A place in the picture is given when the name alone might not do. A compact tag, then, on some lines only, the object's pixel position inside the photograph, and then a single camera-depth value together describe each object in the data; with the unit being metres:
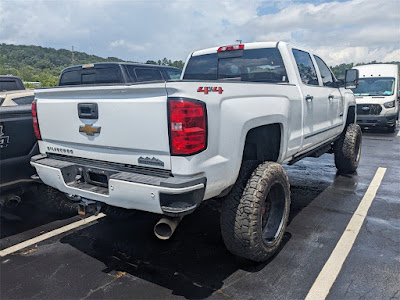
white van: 11.66
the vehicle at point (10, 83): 5.89
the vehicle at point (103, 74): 6.23
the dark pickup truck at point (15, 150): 3.77
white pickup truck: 2.44
